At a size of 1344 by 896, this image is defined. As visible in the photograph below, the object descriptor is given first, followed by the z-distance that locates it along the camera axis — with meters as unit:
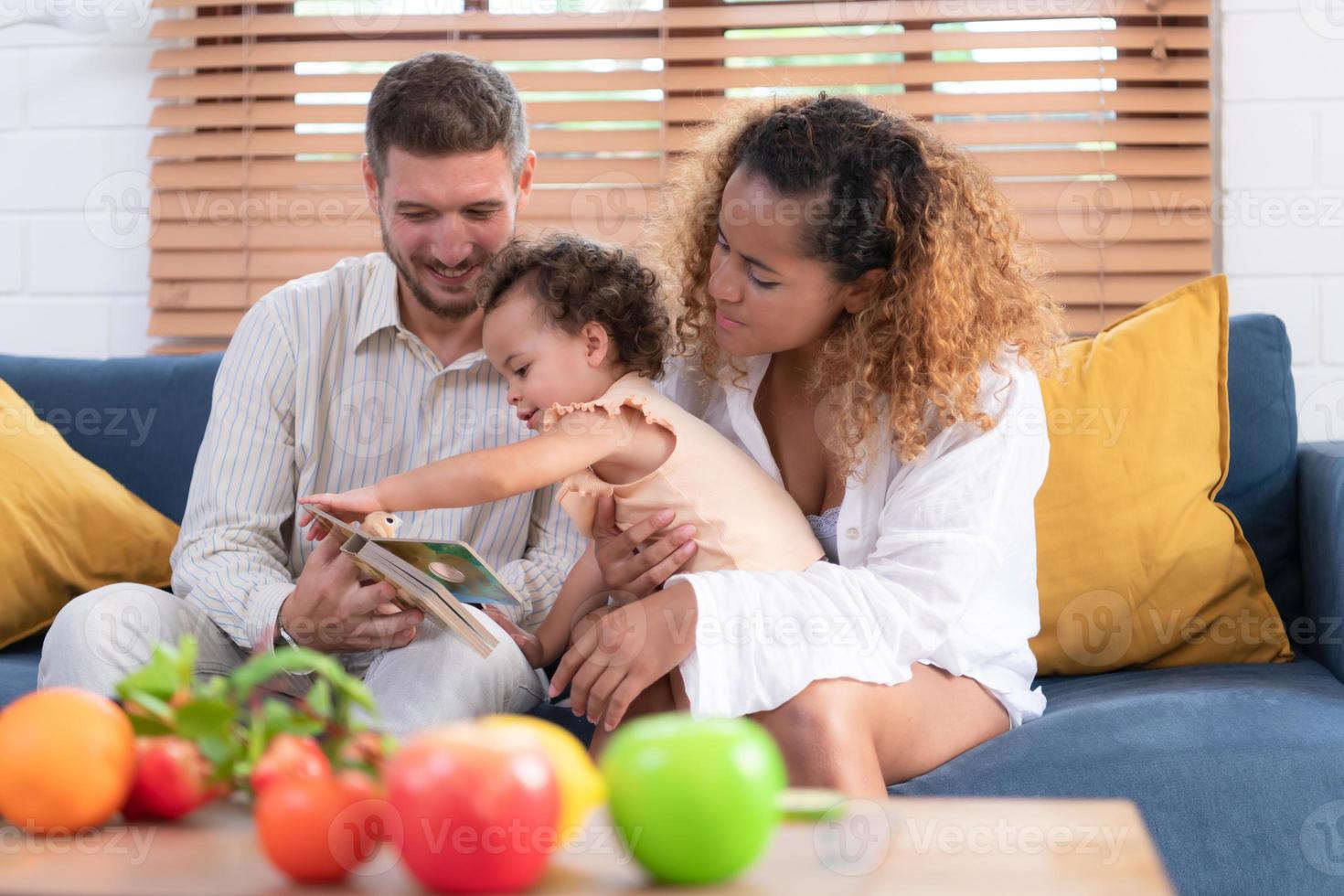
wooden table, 0.69
